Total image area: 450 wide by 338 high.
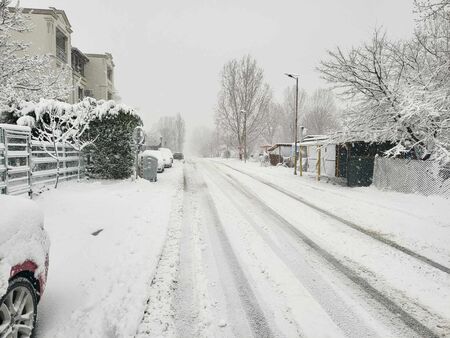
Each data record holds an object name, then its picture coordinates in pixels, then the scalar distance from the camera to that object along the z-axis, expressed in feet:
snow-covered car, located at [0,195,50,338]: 8.78
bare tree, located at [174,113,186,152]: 346.33
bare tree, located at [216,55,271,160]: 145.07
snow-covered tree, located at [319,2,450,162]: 41.70
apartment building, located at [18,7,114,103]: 84.28
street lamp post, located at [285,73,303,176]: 77.84
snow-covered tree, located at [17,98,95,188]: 41.52
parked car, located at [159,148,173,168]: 84.52
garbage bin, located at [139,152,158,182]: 52.90
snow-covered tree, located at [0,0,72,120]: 38.63
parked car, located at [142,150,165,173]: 70.71
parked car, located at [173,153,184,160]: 154.75
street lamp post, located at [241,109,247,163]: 143.78
